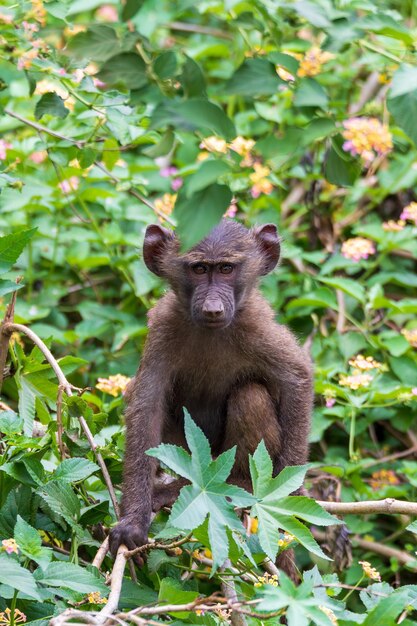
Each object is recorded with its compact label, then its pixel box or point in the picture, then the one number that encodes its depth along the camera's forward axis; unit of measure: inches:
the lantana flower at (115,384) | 498.2
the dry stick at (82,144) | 483.1
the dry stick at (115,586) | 304.2
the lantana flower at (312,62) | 643.5
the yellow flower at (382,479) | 553.0
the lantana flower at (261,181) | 603.2
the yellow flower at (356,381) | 509.8
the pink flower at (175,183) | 681.0
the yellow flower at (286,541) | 348.5
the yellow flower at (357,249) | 611.2
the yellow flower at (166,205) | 592.6
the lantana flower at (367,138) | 604.1
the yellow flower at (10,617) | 329.6
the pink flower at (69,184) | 599.8
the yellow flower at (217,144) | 574.0
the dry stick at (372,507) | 375.2
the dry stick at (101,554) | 383.9
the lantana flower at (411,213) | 610.9
